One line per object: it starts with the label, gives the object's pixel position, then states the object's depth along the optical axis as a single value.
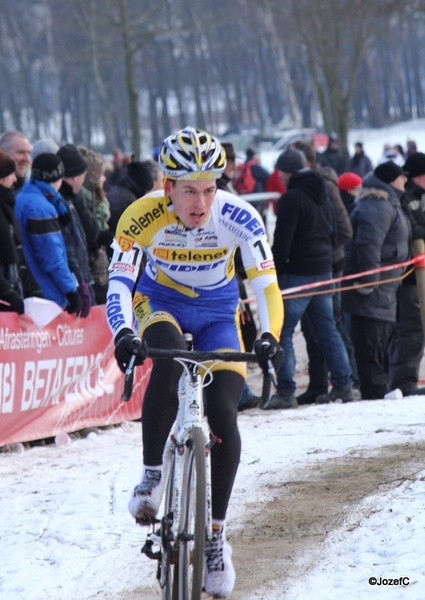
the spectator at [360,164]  41.56
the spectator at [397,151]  53.17
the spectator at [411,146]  56.36
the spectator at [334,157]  44.41
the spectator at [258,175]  44.37
